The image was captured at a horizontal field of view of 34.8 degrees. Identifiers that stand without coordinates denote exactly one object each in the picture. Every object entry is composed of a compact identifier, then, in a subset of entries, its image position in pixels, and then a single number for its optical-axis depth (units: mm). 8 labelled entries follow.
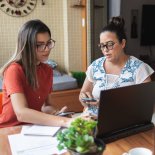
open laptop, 1084
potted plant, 780
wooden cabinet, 3297
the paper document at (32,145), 1079
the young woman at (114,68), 1790
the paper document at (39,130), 1245
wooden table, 1095
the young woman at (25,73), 1398
